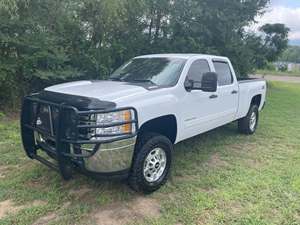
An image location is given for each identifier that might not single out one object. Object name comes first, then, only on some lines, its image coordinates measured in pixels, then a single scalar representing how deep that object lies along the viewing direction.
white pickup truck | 2.48
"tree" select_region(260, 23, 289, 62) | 15.29
